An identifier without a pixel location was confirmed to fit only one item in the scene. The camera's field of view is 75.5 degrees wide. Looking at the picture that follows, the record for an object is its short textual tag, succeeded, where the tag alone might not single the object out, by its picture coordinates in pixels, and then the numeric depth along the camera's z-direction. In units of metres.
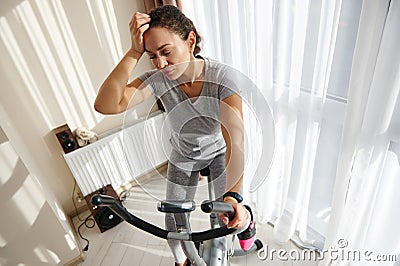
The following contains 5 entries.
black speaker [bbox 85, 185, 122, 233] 1.84
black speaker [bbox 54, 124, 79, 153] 1.72
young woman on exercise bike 0.77
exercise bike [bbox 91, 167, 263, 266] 0.68
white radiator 1.03
